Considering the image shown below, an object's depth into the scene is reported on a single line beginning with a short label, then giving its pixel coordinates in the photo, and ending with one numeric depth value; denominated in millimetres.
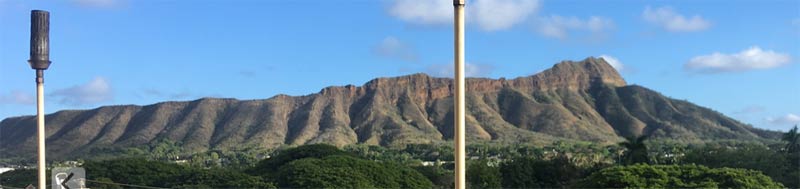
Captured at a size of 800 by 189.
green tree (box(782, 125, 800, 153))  47434
